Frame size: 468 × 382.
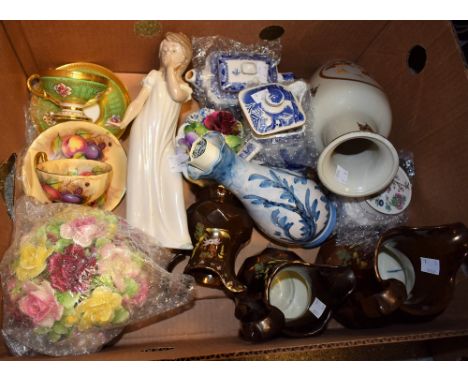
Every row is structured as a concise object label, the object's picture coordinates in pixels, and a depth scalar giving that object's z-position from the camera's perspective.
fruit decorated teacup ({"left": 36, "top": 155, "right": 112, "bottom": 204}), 0.92
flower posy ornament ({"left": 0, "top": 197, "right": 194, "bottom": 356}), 0.78
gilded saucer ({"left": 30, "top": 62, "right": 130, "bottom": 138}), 1.06
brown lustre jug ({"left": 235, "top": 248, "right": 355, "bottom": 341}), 0.83
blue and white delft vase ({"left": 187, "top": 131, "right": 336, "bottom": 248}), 0.91
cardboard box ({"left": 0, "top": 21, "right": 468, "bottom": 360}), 0.98
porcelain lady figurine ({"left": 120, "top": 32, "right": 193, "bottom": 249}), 0.99
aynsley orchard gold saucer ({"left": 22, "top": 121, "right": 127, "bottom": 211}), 0.99
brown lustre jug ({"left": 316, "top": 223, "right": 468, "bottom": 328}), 0.86
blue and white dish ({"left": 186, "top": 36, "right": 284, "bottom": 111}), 1.08
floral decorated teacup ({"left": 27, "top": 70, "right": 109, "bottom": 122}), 1.00
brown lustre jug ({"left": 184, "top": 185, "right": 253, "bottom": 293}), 0.95
